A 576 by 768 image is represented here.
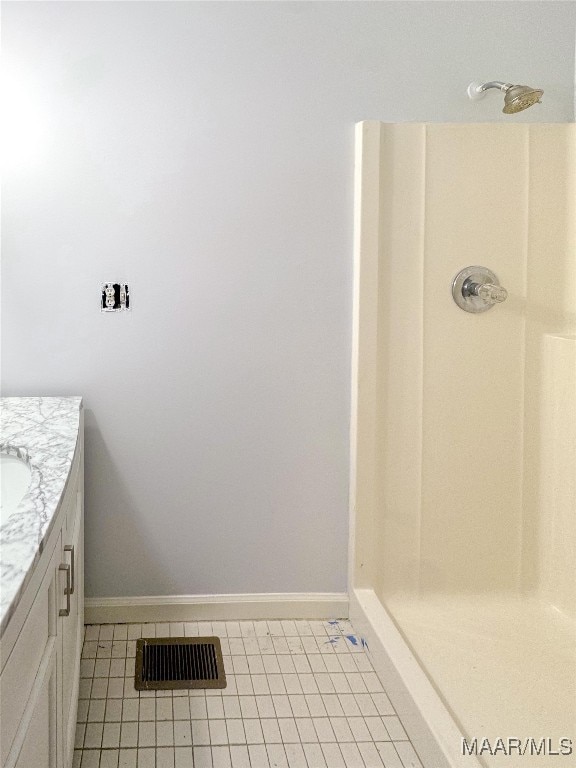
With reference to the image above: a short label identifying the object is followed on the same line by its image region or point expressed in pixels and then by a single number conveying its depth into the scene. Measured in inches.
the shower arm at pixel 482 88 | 90.4
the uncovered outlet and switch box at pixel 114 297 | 95.9
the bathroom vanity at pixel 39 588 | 38.8
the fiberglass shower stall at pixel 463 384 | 96.5
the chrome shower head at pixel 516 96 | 84.3
